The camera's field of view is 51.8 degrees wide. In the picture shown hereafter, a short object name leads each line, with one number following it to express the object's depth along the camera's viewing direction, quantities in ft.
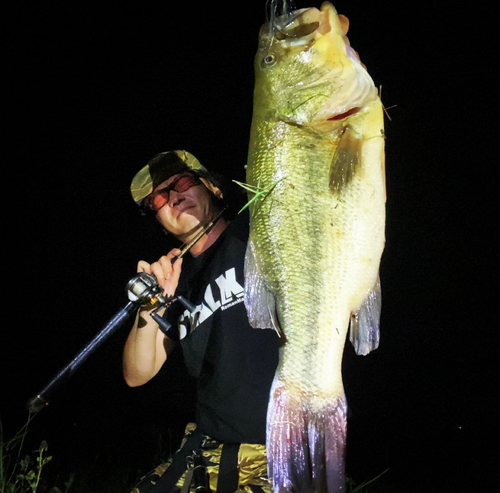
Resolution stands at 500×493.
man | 2.69
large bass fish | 1.92
